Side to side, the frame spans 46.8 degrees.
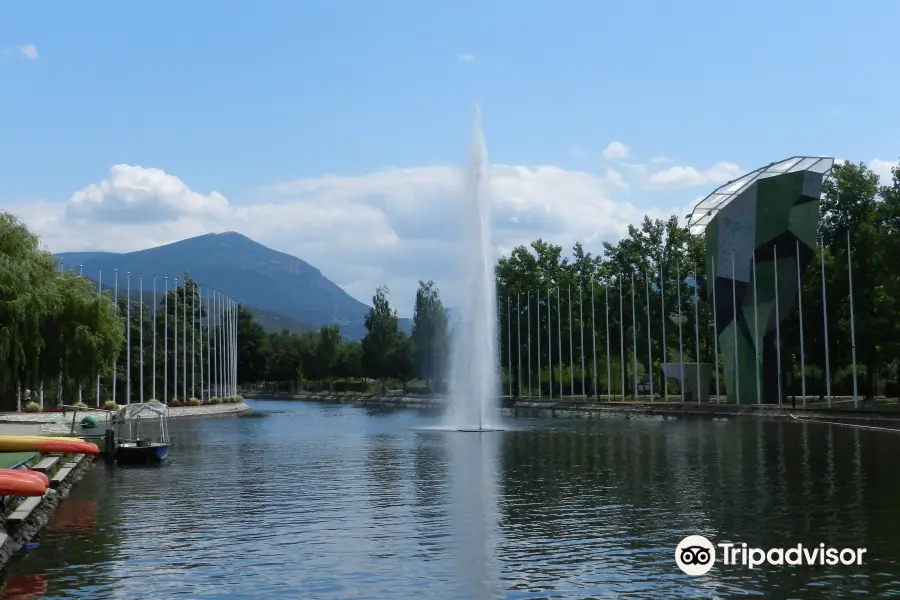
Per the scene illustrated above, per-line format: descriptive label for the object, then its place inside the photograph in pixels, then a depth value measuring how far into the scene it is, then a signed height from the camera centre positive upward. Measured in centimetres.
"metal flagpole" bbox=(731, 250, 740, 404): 7456 -121
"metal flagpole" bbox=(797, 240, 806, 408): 6846 +335
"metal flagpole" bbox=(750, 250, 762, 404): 7219 +111
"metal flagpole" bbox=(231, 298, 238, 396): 11662 +142
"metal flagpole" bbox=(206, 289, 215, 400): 10438 +146
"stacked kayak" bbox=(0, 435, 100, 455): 3362 -249
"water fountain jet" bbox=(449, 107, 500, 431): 6469 -30
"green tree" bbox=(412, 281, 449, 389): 14162 +446
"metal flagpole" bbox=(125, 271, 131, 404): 7614 +24
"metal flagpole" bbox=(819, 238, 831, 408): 6588 -30
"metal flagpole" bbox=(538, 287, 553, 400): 9881 +81
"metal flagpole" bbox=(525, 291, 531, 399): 10691 +339
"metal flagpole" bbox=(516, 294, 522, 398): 10719 +210
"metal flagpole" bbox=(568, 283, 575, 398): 9543 -99
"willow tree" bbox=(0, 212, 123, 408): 4881 +247
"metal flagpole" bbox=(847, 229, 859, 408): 6330 +96
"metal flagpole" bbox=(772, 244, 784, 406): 7058 +140
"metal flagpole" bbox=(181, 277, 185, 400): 9500 +44
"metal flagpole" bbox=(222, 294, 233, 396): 11547 +203
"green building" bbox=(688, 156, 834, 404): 7194 +686
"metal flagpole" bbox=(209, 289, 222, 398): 10619 +141
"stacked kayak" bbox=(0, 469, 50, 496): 2298 -254
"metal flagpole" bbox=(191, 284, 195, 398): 9818 +108
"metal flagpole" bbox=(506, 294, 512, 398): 11091 +154
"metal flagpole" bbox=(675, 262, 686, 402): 8406 +707
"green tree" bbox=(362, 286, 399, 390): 15000 +295
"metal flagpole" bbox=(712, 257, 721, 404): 7837 +143
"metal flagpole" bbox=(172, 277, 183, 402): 9175 -38
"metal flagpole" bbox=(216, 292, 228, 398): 10961 +389
